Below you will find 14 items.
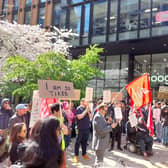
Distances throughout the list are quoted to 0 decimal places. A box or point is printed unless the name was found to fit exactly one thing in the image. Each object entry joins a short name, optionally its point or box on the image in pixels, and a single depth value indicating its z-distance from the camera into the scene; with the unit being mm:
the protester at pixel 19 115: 5371
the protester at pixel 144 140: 7620
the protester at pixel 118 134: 8336
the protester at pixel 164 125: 9359
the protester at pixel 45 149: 2234
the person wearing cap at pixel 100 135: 5273
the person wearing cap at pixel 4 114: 6271
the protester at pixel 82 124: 6535
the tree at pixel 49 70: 8758
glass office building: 15891
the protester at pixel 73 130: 9531
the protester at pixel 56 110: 4355
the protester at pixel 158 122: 10386
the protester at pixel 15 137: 3145
